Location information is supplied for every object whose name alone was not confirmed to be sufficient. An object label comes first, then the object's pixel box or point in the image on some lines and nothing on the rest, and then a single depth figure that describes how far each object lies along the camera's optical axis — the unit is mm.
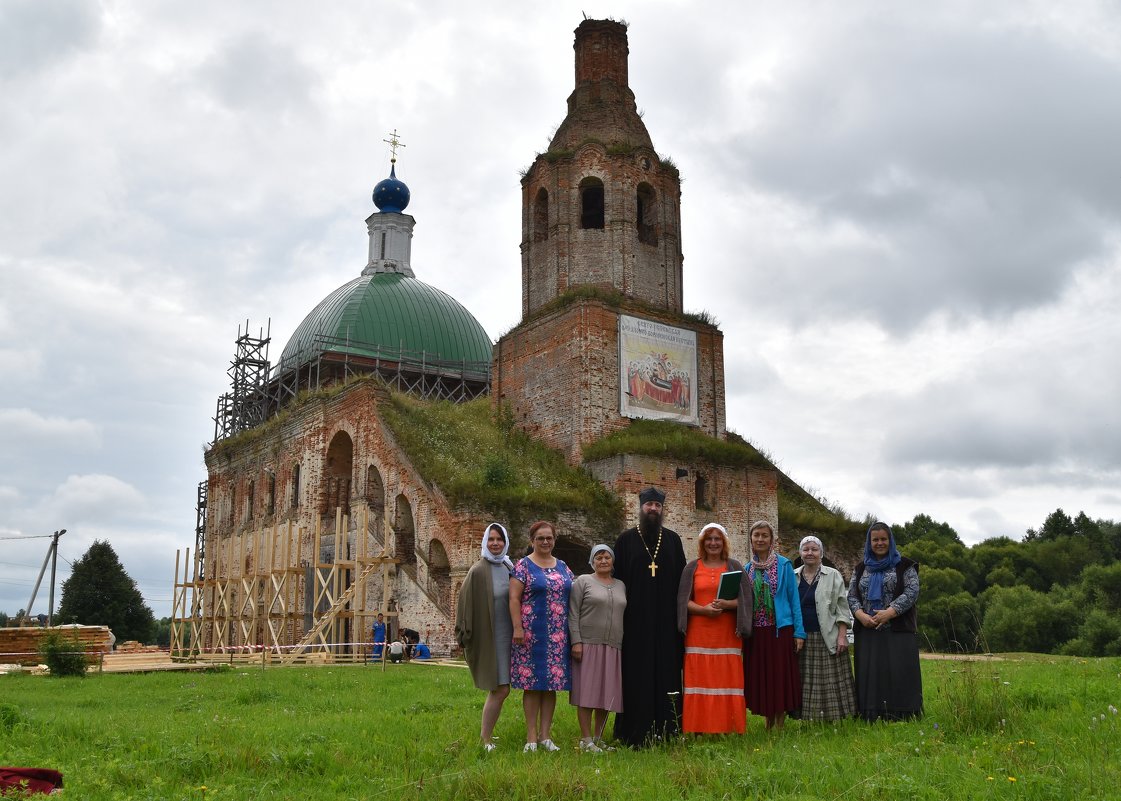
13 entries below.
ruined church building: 20484
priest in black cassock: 6766
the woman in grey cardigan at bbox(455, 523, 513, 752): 6660
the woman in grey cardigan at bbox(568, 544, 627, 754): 6664
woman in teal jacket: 6895
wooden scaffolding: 19078
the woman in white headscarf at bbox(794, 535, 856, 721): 7006
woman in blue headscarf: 6988
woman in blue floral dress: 6625
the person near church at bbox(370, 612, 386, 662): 18231
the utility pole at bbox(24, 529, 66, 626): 35406
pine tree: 38688
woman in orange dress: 6695
